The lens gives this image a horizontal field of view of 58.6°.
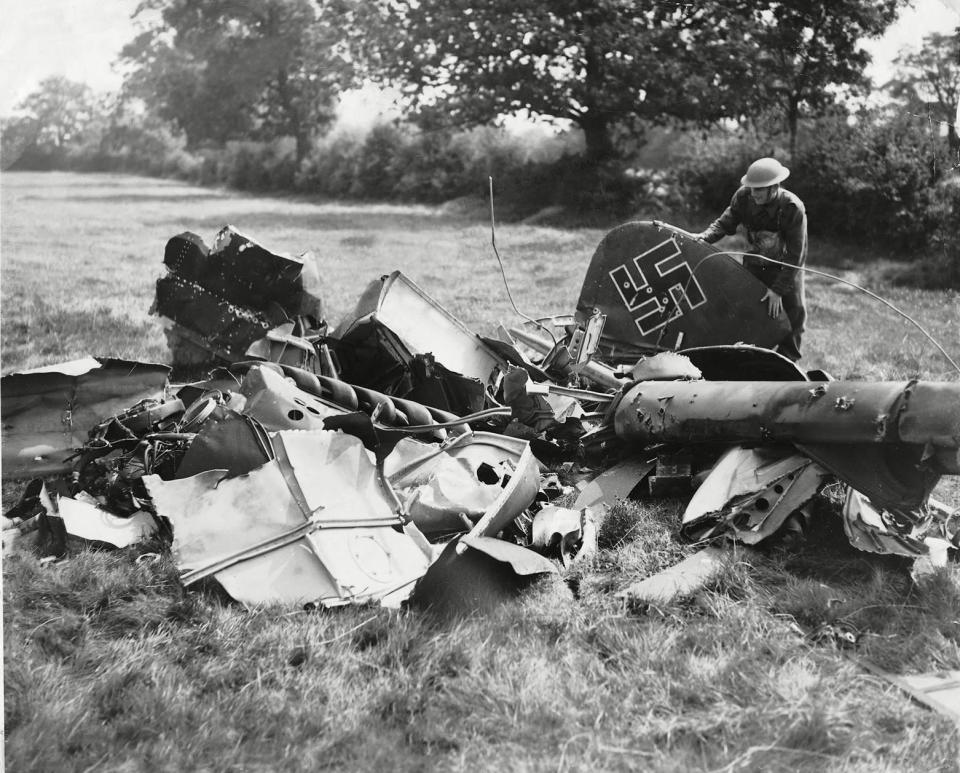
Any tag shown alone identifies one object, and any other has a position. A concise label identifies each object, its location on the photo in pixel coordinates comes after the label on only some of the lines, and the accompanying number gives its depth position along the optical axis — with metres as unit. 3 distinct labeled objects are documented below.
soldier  6.87
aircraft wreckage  3.95
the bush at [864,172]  11.01
